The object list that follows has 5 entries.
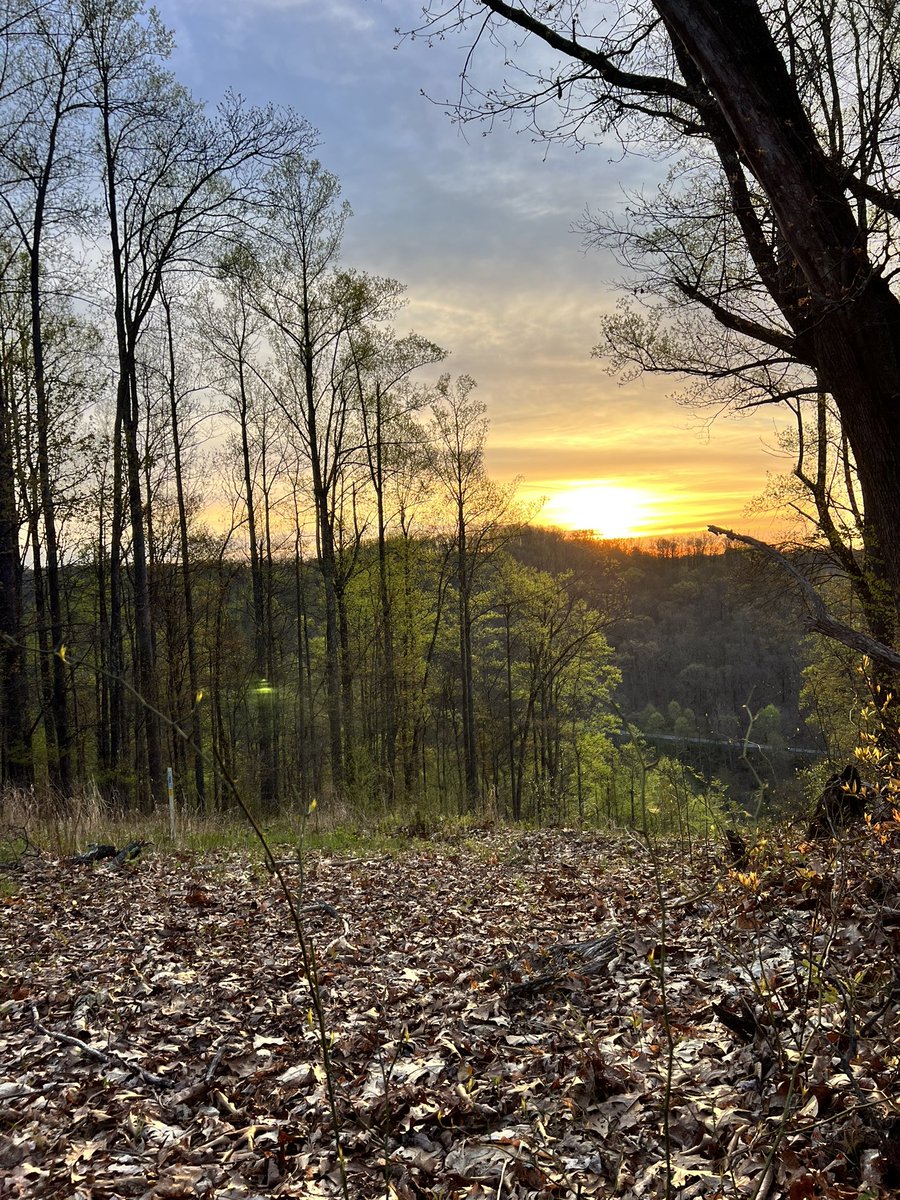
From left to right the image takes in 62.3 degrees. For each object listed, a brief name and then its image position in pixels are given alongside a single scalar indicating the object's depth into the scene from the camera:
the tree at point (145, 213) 12.54
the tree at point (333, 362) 16.62
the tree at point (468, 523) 21.22
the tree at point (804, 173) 4.22
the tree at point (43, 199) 11.28
